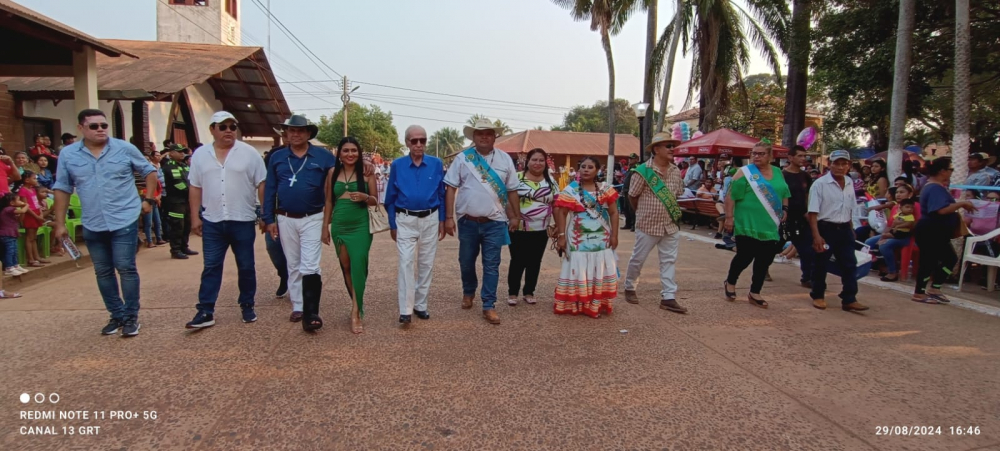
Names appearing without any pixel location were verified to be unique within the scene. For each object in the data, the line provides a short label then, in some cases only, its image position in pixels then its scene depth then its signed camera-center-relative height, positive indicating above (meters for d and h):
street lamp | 16.89 +2.64
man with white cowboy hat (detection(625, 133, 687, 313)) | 5.02 -0.11
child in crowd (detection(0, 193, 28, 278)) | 5.56 -0.54
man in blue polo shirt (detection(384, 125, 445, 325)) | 4.36 -0.15
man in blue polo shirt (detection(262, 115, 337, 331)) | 4.25 -0.11
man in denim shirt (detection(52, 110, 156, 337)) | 3.96 -0.15
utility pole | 37.59 +6.51
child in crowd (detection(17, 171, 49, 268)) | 6.28 -0.49
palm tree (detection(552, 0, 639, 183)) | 19.50 +6.63
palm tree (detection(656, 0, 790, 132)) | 16.95 +4.87
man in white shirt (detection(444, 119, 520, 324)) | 4.65 -0.08
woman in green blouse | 5.12 -0.13
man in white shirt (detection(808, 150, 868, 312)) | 5.15 -0.19
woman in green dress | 4.27 -0.18
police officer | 7.73 -0.25
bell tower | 29.91 +8.98
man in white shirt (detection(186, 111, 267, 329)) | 4.20 -0.10
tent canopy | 13.34 +1.27
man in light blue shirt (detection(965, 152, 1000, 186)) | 8.20 +0.48
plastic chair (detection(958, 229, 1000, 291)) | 5.89 -0.62
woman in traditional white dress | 4.79 -0.50
